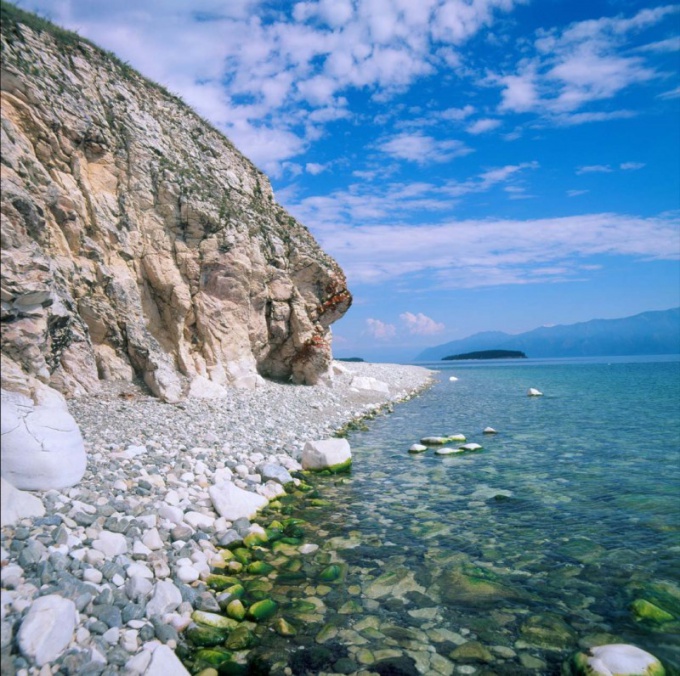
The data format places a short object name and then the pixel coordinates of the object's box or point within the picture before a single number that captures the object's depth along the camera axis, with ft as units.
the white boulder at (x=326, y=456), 40.63
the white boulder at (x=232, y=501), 28.04
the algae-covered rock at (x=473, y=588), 20.04
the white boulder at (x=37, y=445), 20.49
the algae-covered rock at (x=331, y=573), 21.97
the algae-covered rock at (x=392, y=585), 20.75
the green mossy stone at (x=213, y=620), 17.75
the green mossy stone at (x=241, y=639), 16.98
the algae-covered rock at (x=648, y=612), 18.12
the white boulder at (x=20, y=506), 18.37
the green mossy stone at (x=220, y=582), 20.61
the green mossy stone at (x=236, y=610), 18.65
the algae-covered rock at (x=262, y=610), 18.76
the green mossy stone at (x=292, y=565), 22.77
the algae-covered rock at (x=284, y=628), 17.73
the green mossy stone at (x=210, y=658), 15.81
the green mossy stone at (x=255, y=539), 25.30
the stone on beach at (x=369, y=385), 103.19
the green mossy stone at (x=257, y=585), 20.89
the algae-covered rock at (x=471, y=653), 16.28
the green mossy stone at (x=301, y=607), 19.21
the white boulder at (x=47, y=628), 12.98
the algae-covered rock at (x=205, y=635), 16.96
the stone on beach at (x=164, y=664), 14.47
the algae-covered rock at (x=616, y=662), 14.88
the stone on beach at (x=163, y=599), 17.52
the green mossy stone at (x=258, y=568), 22.34
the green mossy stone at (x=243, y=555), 23.28
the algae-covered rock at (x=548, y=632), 17.02
